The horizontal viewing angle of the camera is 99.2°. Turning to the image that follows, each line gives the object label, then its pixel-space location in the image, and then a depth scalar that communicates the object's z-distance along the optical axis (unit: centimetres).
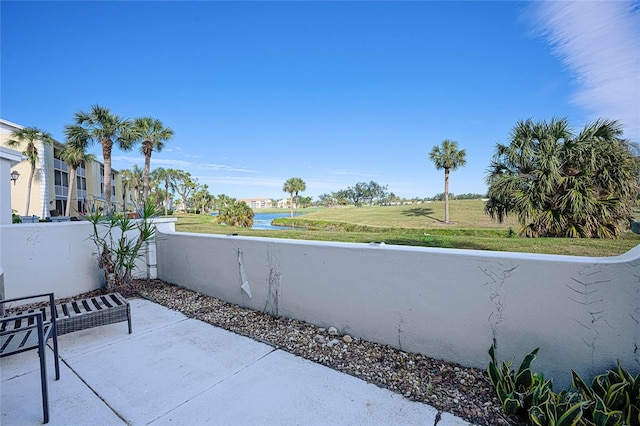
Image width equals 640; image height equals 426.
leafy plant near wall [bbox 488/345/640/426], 155
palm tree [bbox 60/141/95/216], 1978
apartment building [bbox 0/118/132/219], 2003
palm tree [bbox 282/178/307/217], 5169
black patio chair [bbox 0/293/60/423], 180
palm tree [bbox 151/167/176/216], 6178
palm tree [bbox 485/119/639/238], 861
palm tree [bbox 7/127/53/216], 1961
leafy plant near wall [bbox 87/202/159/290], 486
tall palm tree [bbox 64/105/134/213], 1878
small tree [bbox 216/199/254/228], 3100
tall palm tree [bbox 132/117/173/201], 2192
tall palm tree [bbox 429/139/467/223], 2591
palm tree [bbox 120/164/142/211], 5603
